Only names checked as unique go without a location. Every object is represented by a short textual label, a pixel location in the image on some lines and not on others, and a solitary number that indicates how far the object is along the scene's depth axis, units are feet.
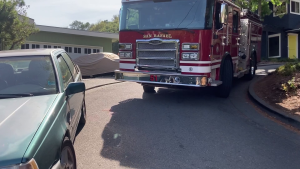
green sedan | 7.51
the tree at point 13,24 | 33.35
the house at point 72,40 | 51.52
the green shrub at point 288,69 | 26.57
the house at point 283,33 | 65.90
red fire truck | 19.86
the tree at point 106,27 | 154.33
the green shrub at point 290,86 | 22.19
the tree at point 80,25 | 223.93
